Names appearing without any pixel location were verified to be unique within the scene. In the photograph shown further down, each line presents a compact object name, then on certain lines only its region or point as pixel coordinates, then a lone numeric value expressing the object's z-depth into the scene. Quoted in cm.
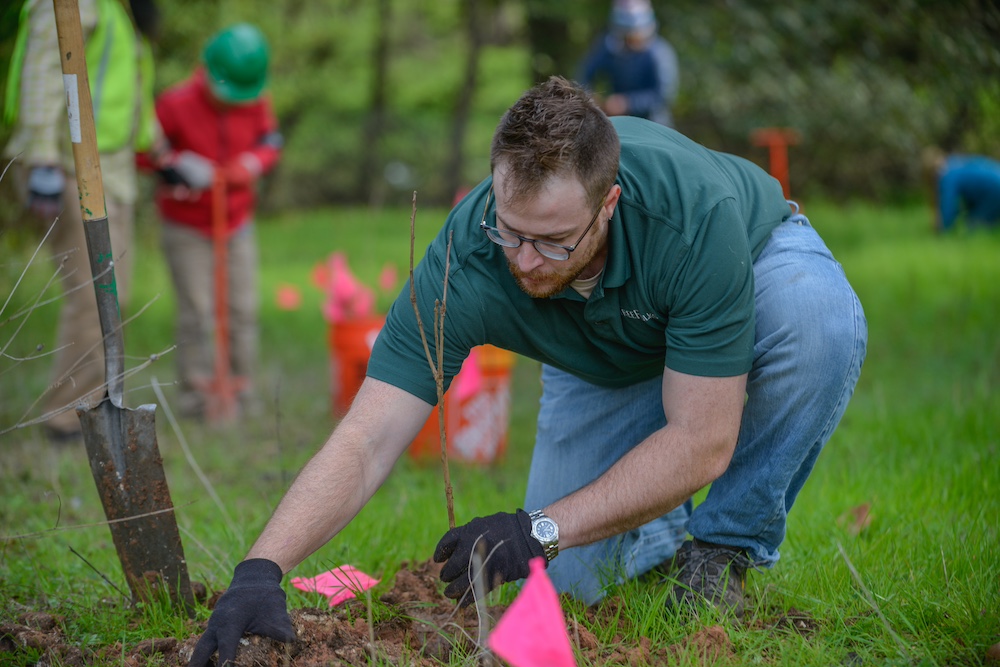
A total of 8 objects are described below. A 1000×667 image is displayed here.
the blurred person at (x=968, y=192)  935
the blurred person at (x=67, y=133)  424
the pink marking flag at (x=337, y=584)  256
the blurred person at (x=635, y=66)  807
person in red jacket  544
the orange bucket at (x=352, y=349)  500
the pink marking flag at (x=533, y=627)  160
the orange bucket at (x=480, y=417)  466
